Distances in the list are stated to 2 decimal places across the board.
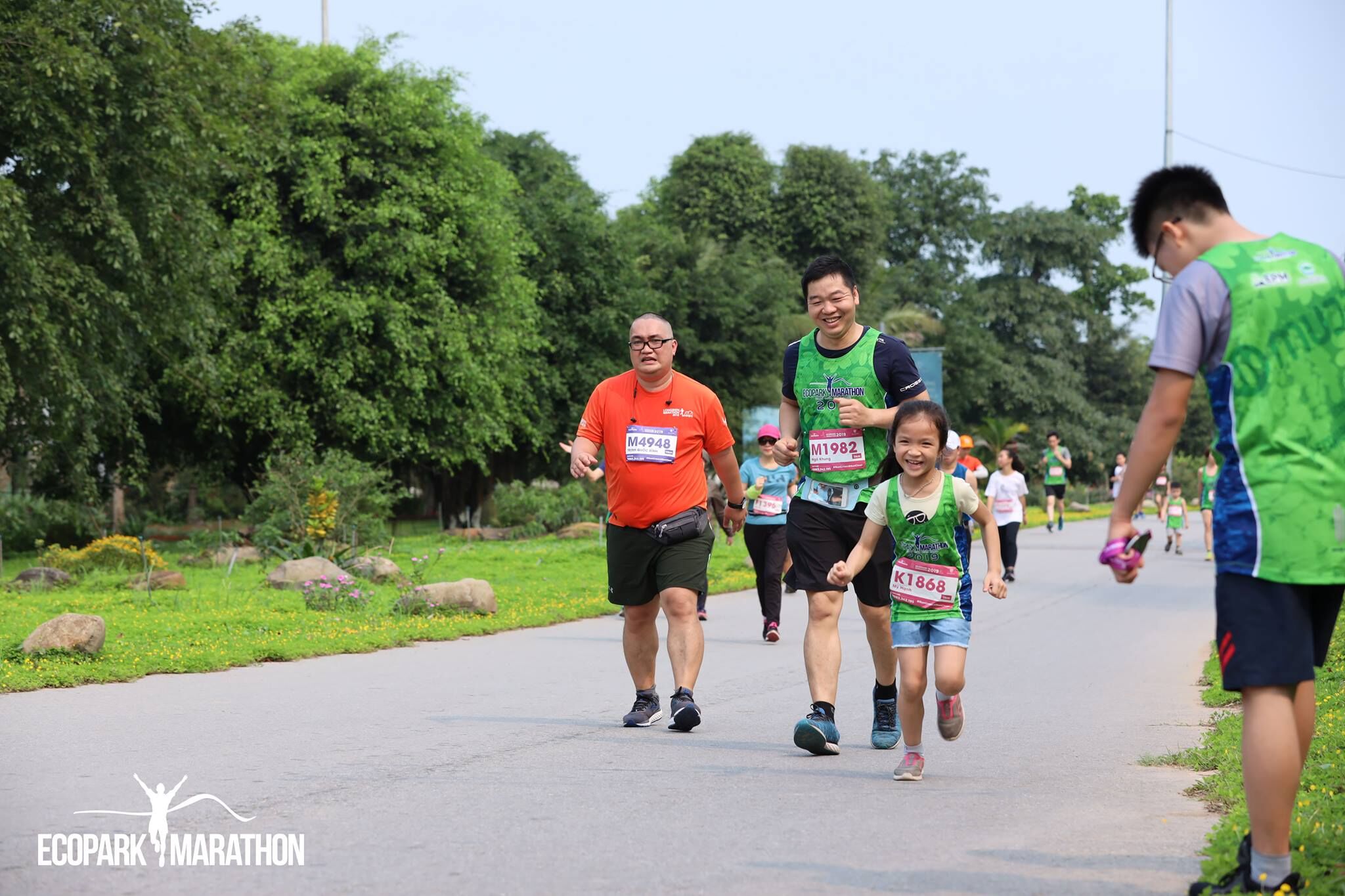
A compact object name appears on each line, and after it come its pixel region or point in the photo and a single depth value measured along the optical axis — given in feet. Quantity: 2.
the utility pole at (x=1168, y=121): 155.33
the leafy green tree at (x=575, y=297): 149.28
